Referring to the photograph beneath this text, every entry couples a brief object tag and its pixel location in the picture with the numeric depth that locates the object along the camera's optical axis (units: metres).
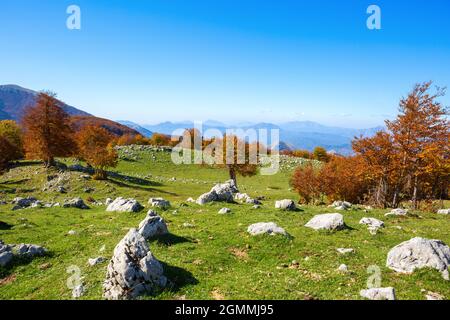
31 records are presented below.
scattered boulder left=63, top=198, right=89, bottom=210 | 36.19
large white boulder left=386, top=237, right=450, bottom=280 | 15.77
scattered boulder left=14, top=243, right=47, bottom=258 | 19.39
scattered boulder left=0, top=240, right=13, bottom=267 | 18.36
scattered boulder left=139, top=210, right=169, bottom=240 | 20.70
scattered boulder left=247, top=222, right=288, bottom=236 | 21.05
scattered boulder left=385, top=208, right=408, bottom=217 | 30.65
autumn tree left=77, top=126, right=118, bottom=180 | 62.81
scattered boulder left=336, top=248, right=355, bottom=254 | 18.39
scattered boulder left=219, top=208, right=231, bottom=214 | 28.67
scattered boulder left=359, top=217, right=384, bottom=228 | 25.23
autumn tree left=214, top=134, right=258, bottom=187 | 58.12
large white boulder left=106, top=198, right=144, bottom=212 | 30.02
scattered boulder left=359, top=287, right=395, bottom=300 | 12.80
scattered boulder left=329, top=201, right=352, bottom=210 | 33.55
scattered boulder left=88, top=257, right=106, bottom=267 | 17.16
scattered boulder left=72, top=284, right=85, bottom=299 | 14.35
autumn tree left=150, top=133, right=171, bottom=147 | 155.93
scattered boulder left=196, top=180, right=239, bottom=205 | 34.43
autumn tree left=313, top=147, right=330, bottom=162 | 153.38
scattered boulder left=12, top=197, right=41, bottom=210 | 36.32
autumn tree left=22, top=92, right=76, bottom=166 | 62.19
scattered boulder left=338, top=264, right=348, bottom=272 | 15.91
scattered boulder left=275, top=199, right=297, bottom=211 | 31.32
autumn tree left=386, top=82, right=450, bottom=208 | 36.91
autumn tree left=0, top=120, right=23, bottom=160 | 88.12
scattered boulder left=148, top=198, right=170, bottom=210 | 31.30
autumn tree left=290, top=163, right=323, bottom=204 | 54.34
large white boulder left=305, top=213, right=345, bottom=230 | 23.25
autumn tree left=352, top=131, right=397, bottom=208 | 40.03
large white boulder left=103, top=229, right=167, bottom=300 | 13.88
